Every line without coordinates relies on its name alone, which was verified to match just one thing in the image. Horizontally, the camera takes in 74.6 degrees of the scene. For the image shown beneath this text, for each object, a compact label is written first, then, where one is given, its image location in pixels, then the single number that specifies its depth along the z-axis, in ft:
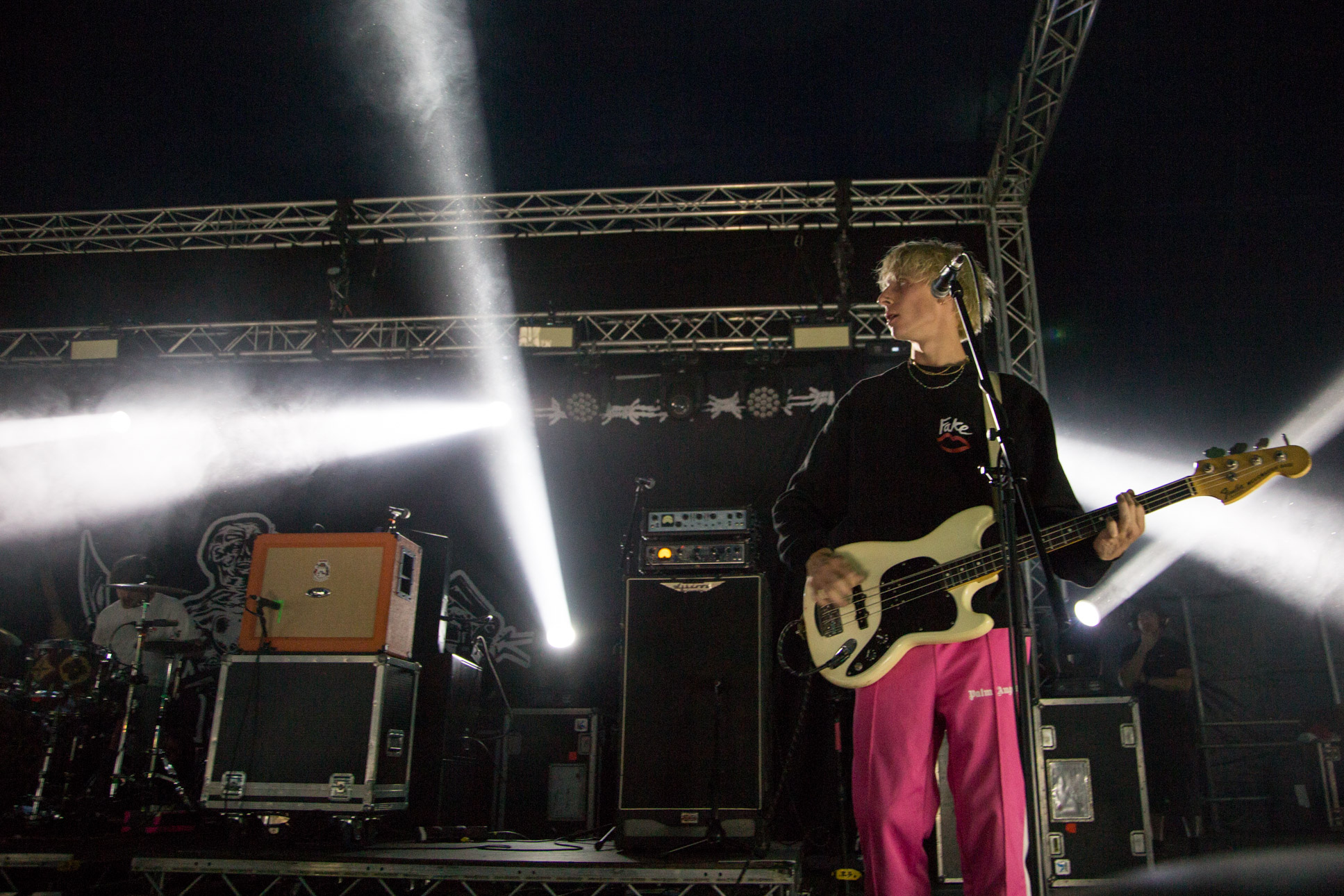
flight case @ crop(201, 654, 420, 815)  12.72
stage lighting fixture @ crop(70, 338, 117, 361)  22.09
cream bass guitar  6.44
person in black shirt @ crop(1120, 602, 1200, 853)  19.24
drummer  19.02
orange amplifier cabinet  13.69
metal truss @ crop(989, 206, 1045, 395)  19.06
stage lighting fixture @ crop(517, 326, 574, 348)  21.01
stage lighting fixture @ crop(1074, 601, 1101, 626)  16.29
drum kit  16.02
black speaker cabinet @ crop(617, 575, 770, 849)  12.28
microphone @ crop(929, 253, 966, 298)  6.37
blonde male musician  6.17
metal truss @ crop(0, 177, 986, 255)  21.04
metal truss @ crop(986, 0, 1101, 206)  16.25
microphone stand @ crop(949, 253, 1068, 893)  5.18
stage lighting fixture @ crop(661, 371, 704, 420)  21.58
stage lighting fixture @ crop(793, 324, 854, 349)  19.93
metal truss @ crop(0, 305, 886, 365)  21.50
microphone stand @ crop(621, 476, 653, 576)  15.25
